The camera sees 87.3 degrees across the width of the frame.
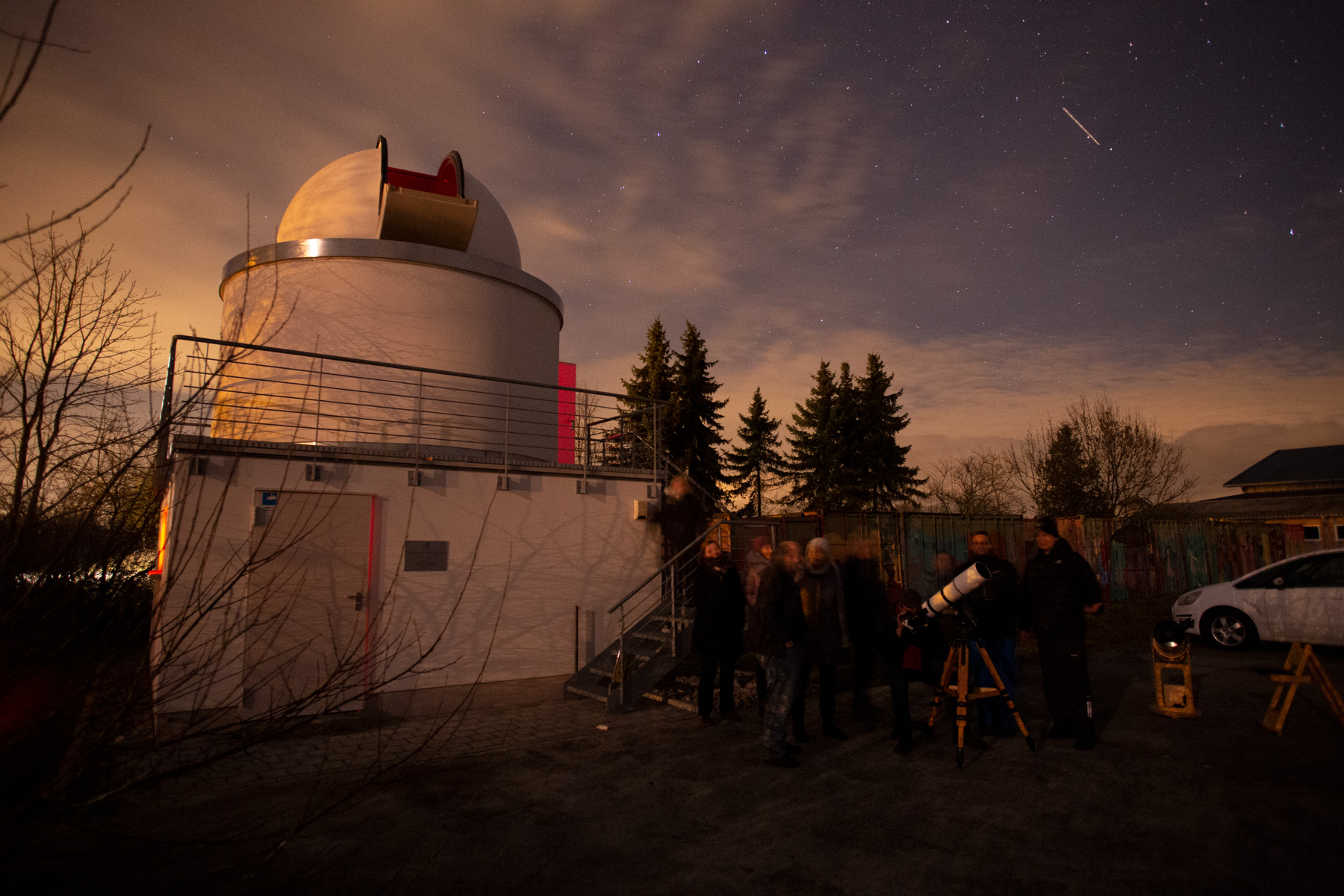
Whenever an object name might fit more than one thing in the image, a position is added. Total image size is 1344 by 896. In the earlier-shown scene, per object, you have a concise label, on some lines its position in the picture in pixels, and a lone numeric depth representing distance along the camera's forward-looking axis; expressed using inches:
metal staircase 309.0
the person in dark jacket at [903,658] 237.9
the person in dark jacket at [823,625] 247.9
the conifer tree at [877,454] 1328.7
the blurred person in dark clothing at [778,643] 229.1
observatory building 320.5
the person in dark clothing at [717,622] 277.7
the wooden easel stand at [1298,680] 236.5
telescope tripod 225.8
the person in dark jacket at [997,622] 249.0
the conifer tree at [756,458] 1432.1
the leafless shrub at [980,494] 1304.1
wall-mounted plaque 347.6
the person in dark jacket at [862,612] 284.7
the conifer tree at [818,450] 1338.6
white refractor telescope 222.4
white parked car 386.9
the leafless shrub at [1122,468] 1207.6
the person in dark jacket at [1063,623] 237.9
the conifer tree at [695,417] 1244.5
